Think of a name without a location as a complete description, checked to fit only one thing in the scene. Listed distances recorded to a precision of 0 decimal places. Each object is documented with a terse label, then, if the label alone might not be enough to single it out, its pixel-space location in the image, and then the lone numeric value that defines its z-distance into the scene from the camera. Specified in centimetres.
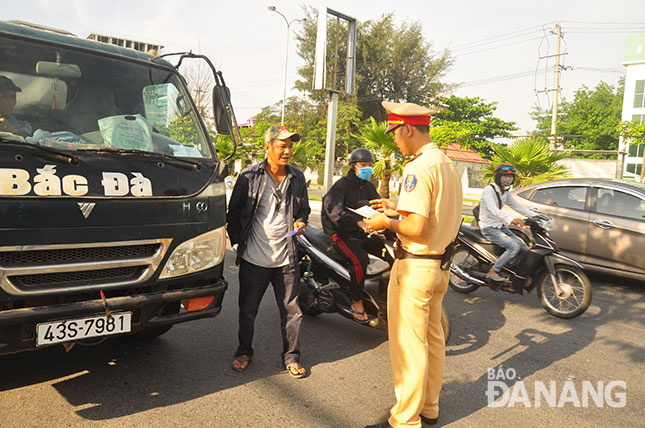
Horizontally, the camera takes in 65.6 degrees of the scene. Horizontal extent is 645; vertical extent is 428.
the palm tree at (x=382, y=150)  1547
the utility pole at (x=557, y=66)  3378
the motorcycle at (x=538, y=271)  553
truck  276
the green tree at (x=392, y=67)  4531
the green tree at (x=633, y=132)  2116
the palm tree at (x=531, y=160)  1235
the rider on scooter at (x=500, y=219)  583
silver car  664
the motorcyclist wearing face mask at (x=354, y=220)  451
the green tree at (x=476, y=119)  4259
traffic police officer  279
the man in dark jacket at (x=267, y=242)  384
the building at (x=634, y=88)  4525
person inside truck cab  308
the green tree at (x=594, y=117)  5566
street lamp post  3205
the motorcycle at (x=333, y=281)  443
